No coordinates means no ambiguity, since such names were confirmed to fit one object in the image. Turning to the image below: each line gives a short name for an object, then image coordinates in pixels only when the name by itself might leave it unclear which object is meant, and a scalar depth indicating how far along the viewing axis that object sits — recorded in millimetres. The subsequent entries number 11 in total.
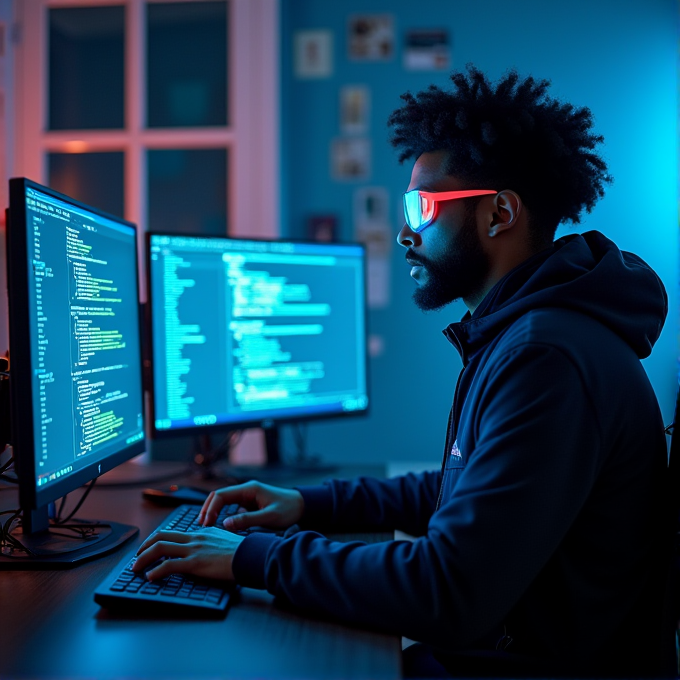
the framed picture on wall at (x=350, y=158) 2625
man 733
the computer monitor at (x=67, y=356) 818
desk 668
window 2594
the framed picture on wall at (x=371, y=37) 2600
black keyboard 781
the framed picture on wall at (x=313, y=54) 2621
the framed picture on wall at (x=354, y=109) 2619
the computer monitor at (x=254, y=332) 1422
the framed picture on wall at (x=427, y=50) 2584
